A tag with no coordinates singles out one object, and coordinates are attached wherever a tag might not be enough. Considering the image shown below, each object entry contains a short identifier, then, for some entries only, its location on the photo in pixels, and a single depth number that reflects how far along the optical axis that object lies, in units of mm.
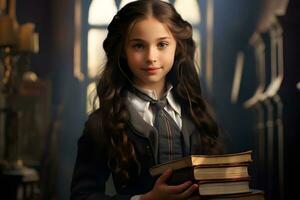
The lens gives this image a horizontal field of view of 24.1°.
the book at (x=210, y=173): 1524
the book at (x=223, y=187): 1526
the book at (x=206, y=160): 1515
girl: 1669
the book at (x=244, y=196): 1534
